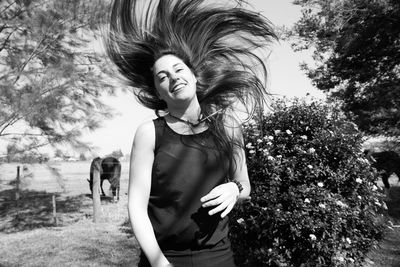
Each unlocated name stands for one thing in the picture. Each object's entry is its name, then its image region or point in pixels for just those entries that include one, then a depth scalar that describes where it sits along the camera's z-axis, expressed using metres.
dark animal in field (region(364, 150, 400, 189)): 13.23
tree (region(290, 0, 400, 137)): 9.87
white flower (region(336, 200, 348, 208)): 4.04
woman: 1.65
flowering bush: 4.03
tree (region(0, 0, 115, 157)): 8.20
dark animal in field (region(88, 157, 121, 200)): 13.56
